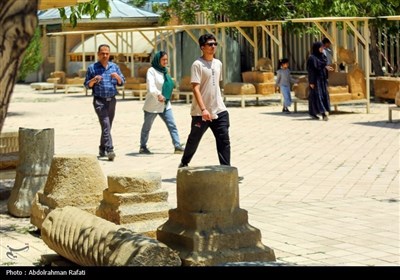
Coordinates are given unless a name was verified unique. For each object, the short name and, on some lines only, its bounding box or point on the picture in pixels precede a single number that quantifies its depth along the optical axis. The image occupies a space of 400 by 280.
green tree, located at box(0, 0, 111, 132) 2.85
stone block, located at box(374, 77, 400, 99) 24.16
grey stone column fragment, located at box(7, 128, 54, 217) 9.87
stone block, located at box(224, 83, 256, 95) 25.17
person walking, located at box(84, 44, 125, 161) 13.70
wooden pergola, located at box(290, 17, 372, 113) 21.33
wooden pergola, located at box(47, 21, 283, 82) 25.42
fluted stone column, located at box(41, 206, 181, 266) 6.15
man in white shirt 10.55
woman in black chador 20.14
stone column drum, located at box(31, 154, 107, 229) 8.63
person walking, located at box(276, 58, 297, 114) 22.94
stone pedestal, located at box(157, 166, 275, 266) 6.63
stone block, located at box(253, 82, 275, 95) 25.61
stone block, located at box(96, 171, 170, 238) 7.85
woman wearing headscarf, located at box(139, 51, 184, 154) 14.38
